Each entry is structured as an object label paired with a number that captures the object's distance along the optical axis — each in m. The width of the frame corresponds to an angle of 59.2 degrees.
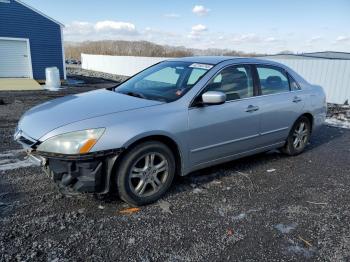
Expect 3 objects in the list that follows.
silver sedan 3.13
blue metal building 16.73
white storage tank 15.34
